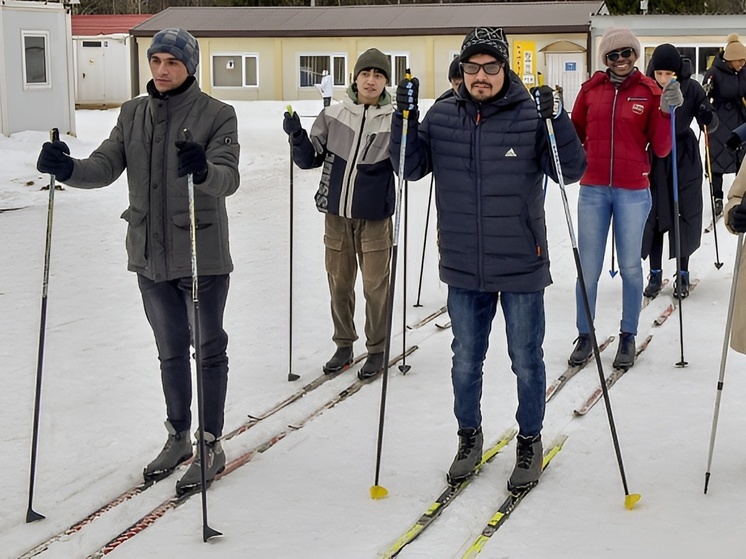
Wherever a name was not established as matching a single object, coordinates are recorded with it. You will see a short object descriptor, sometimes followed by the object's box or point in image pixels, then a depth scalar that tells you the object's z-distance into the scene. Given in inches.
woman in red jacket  239.8
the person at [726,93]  396.8
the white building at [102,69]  1159.0
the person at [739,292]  177.8
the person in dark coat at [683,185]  302.7
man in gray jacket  175.6
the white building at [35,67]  729.0
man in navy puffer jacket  172.2
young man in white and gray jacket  234.5
